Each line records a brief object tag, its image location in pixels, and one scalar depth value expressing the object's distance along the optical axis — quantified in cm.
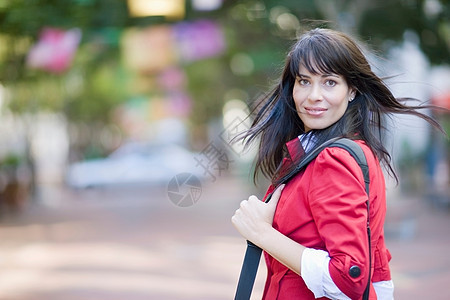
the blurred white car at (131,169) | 2520
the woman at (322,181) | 261
